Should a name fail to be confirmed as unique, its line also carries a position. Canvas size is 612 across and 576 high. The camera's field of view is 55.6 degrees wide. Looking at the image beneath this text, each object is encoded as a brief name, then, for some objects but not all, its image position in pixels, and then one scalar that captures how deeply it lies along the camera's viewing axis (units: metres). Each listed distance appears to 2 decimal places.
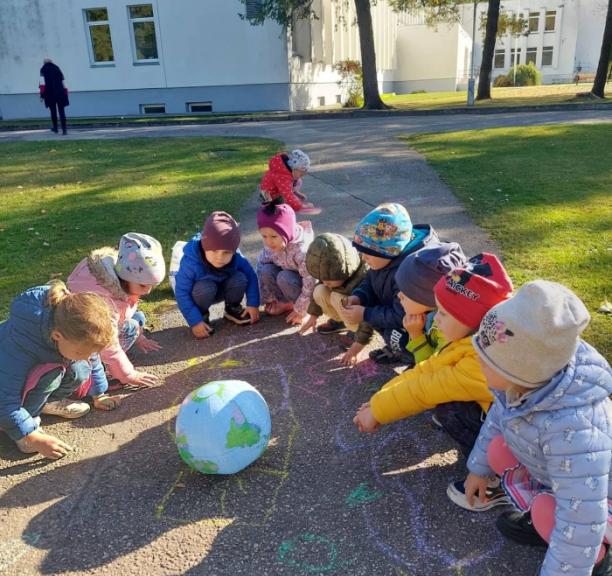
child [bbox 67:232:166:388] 3.38
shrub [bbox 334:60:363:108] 27.19
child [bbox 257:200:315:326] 4.06
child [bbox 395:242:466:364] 2.74
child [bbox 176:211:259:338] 3.92
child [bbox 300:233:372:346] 3.53
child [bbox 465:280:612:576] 1.78
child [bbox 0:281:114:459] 2.60
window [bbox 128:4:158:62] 22.47
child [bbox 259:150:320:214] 7.02
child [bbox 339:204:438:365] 3.25
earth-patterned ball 2.55
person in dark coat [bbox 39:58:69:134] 15.96
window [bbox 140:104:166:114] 23.45
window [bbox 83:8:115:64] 22.73
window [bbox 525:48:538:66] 52.34
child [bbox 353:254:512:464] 2.30
